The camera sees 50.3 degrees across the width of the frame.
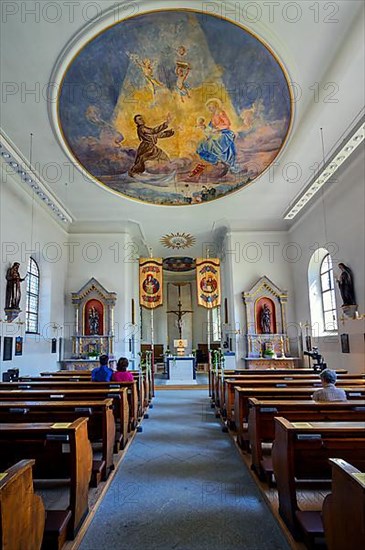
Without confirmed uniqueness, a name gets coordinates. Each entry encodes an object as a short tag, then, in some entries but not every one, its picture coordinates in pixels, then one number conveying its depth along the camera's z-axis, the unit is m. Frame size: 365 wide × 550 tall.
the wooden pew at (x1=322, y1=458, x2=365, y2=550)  1.82
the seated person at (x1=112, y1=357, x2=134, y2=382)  6.74
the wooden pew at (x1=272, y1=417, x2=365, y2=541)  2.89
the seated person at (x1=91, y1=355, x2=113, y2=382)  6.68
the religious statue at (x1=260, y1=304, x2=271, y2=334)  13.93
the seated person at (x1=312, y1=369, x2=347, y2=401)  4.16
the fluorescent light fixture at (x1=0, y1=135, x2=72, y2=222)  7.73
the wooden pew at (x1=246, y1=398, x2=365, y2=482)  3.90
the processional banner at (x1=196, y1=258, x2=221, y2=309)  14.61
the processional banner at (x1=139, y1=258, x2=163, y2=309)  14.52
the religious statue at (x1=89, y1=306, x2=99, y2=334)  13.70
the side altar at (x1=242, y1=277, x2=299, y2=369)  13.39
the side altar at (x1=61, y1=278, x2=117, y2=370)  13.36
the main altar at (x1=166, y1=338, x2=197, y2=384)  14.21
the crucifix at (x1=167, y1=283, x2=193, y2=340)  20.14
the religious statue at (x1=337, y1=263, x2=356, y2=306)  9.31
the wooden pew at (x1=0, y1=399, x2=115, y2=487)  4.07
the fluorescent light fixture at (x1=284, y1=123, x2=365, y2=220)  7.06
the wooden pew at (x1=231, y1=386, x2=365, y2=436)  5.12
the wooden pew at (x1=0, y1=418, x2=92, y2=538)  2.97
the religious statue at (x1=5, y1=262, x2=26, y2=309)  9.01
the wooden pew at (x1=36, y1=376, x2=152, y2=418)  7.70
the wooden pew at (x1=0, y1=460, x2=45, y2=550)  1.83
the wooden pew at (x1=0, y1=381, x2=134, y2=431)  6.28
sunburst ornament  15.96
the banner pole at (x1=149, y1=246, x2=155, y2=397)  10.39
